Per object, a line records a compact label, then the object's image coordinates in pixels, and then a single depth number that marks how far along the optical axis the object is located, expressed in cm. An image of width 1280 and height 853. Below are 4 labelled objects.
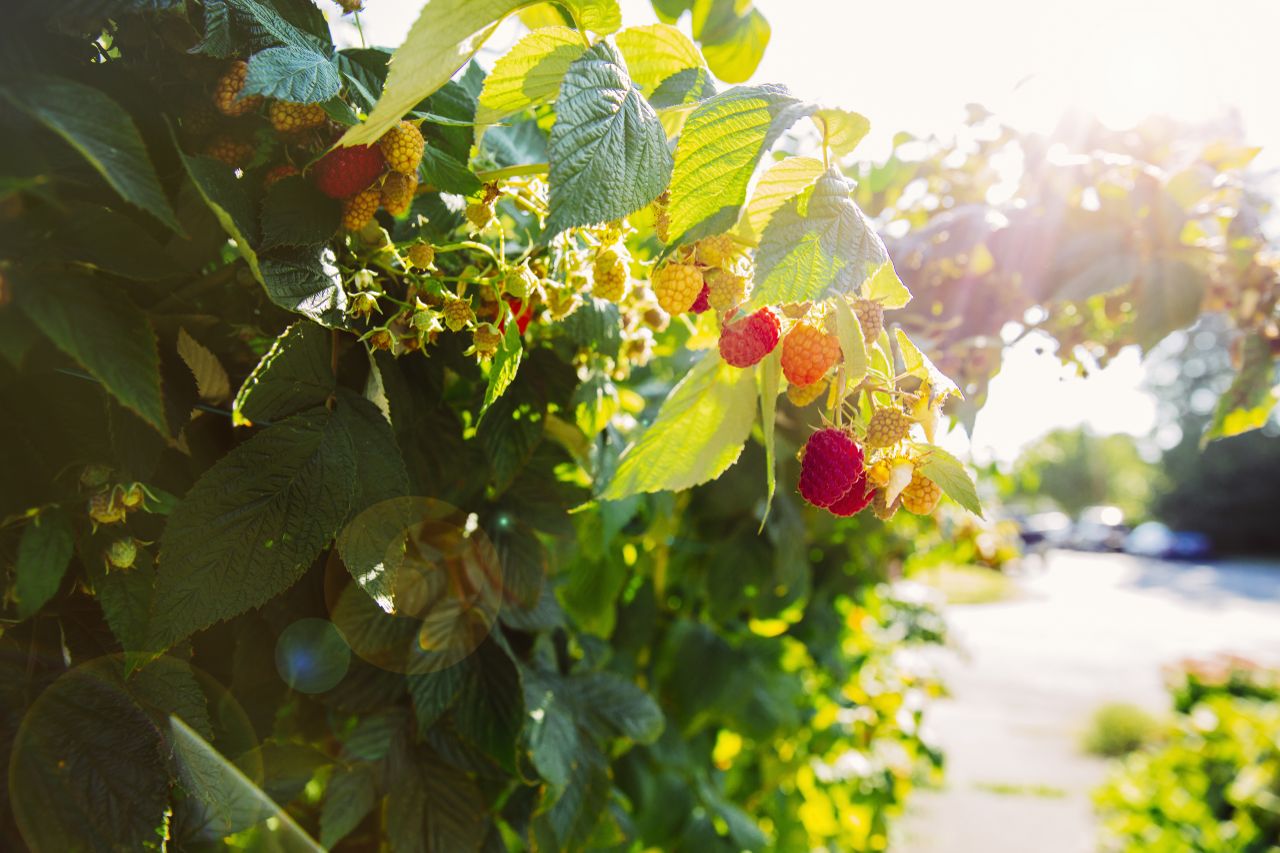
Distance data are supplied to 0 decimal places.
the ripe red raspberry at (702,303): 57
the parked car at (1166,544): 2178
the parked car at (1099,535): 2449
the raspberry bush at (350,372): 43
